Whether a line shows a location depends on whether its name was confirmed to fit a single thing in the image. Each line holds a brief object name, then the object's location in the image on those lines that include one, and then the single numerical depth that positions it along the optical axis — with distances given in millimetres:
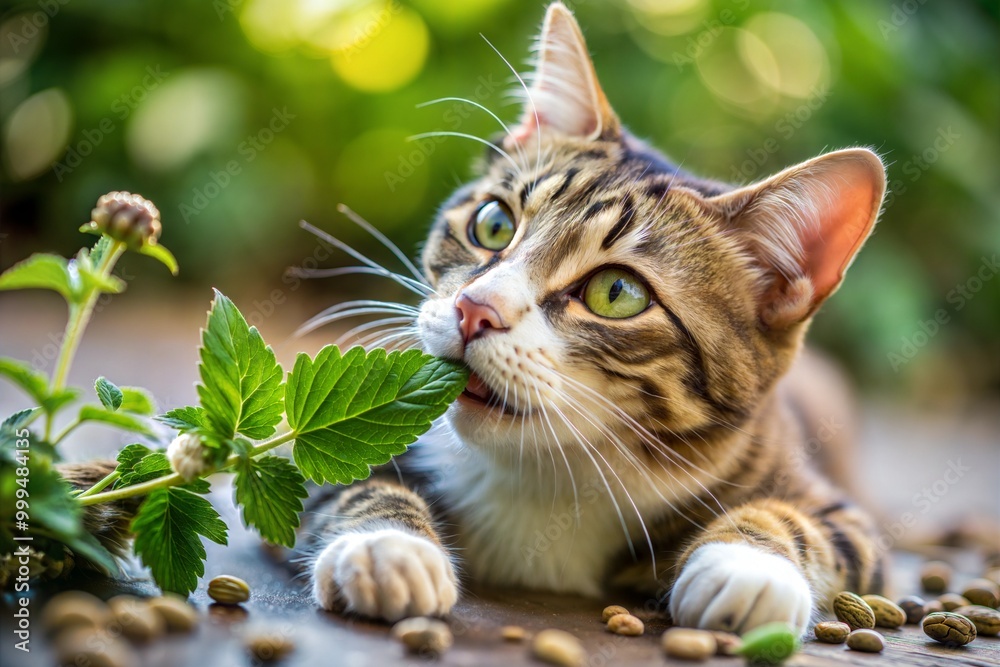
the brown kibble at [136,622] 377
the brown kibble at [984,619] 476
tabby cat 449
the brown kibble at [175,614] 386
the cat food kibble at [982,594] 507
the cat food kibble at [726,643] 408
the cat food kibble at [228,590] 421
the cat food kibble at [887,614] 470
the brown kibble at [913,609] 488
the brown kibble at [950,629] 454
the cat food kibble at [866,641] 432
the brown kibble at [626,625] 429
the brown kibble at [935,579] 539
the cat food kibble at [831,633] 441
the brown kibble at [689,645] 404
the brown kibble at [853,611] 461
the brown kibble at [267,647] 381
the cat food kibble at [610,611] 446
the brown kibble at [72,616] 371
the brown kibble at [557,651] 390
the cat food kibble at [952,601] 498
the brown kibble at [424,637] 387
